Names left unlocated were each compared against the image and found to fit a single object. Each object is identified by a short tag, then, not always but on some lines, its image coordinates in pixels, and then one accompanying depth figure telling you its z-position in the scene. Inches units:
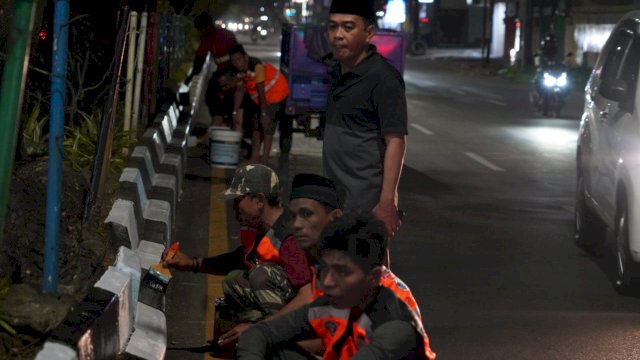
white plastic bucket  624.7
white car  382.0
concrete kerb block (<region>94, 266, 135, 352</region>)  267.3
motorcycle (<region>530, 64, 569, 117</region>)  1108.5
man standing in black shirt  259.1
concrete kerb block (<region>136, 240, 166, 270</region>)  349.3
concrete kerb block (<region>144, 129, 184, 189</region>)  529.7
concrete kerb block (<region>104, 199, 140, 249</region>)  339.6
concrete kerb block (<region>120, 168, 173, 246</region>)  394.3
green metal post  224.2
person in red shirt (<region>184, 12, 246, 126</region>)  712.4
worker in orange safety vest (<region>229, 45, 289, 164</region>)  647.8
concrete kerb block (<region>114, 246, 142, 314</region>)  293.6
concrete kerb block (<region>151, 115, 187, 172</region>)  571.7
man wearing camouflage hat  275.4
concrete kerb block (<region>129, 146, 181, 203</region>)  478.1
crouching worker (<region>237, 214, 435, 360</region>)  181.6
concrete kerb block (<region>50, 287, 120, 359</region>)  226.7
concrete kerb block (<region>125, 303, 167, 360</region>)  278.8
